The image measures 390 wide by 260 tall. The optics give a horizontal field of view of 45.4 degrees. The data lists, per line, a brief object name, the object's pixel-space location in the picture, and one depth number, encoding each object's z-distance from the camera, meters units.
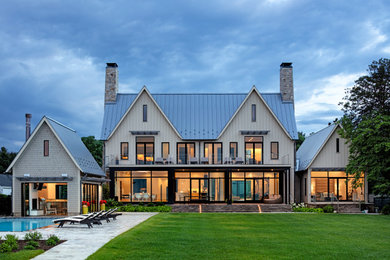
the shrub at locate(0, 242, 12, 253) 13.22
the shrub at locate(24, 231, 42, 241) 15.44
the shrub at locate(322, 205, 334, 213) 32.78
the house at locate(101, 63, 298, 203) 37.44
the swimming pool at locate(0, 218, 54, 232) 21.68
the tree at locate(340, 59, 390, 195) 31.02
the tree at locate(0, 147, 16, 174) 68.47
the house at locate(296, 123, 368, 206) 35.69
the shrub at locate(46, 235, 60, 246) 14.59
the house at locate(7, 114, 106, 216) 29.20
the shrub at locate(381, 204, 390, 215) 31.28
